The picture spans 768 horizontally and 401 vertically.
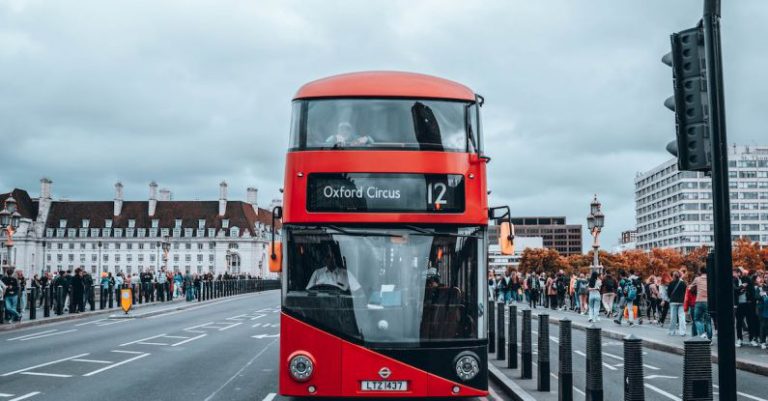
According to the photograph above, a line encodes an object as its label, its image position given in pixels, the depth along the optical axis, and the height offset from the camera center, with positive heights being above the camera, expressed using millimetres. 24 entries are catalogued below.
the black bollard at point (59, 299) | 30172 -1417
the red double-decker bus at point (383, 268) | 8867 -33
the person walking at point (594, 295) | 25469 -917
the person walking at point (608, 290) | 26234 -780
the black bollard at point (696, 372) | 6340 -839
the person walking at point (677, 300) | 21159 -888
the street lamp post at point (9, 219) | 31634 +1753
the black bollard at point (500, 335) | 15266 -1373
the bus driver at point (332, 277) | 8992 -143
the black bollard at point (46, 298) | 28966 -1326
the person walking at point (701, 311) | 18875 -1059
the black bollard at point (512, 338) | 13531 -1232
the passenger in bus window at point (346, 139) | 9375 +1481
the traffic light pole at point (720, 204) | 6105 +498
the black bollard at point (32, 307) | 27797 -1568
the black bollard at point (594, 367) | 8430 -1076
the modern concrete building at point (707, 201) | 165375 +14069
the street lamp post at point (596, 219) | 32906 +1959
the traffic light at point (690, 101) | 6461 +1373
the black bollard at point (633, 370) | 7270 -955
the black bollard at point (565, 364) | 9547 -1192
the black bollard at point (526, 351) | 12258 -1307
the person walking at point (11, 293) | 25422 -995
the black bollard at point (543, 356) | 10906 -1242
